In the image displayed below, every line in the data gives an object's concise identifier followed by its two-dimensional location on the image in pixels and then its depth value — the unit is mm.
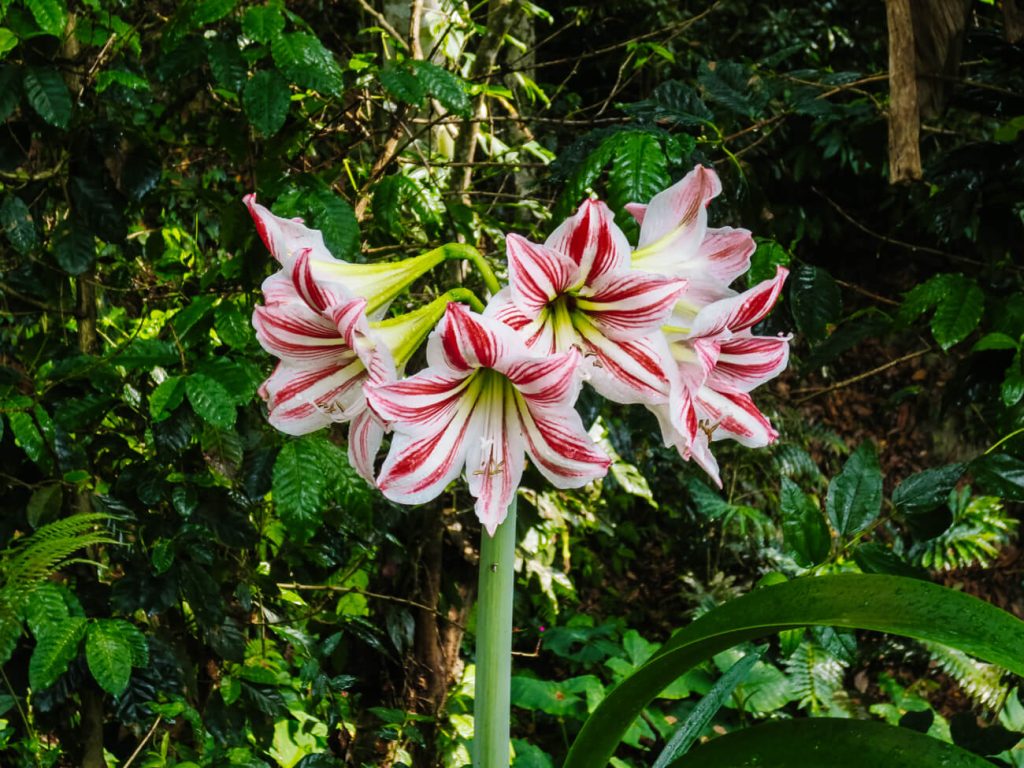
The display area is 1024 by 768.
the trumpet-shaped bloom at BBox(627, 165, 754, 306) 697
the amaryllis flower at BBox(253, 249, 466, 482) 640
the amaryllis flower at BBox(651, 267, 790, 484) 640
